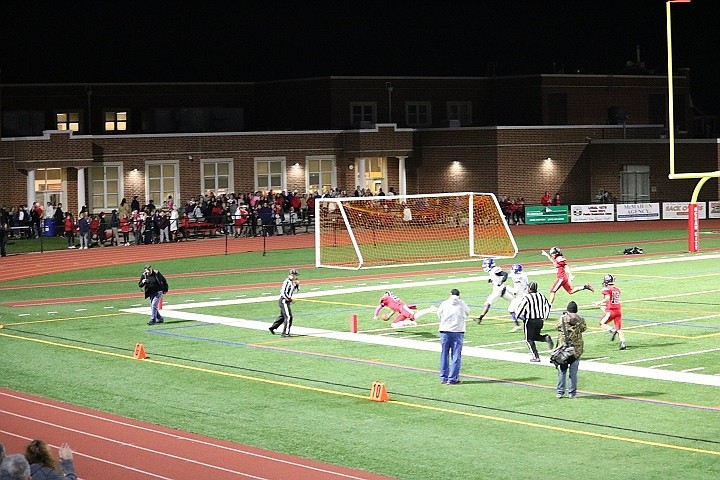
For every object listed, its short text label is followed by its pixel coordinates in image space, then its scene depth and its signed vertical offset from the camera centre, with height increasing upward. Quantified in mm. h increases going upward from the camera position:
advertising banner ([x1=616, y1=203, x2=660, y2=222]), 63844 +1413
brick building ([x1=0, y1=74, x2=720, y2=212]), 60406 +5342
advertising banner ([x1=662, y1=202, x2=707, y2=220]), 63781 +1459
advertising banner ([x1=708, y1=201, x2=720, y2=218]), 64062 +1454
